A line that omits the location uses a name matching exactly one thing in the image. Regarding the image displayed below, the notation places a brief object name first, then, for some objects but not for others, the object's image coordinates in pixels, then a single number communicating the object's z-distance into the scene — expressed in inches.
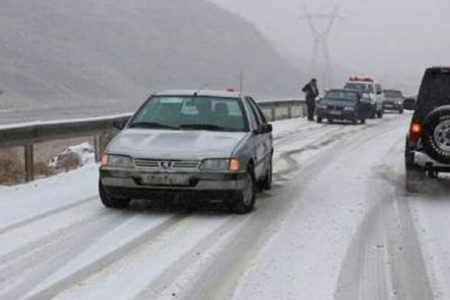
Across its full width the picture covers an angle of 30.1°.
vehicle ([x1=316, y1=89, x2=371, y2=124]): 1263.5
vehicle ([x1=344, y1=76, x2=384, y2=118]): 1473.9
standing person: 1278.3
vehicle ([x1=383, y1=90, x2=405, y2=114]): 1843.0
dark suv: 438.0
